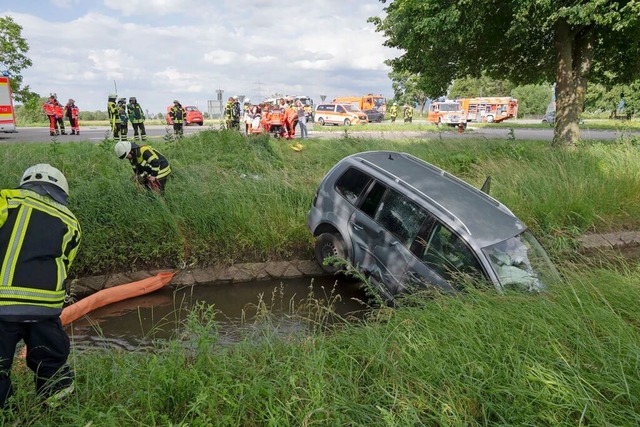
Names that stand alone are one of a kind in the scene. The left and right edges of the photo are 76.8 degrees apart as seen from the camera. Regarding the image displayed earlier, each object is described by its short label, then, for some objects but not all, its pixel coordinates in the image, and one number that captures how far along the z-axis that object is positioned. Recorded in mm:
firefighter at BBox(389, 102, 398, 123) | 34406
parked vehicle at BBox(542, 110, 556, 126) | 39906
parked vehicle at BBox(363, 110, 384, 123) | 37219
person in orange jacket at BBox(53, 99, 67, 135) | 18281
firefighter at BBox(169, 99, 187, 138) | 16594
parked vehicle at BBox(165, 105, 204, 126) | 30281
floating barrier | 4957
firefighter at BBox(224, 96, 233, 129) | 17234
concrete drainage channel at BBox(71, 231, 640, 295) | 5934
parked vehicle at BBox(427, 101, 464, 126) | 32312
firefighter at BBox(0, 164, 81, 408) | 2520
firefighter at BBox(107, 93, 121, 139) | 14812
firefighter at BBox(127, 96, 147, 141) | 15070
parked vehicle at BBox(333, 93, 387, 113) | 41875
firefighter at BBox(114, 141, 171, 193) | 6859
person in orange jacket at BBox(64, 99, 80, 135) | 18516
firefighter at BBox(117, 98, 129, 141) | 15367
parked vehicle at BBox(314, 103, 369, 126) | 31453
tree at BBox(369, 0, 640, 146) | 8750
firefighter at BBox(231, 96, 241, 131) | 17198
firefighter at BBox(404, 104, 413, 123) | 33906
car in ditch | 4074
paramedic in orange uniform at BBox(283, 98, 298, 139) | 16172
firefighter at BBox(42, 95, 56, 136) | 18047
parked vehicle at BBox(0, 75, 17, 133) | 16438
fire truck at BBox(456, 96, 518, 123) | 38125
